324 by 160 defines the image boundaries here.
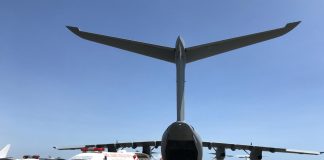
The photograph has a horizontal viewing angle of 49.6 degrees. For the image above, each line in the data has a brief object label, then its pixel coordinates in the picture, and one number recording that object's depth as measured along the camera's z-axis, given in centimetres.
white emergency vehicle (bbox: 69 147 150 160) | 2684
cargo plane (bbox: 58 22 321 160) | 1209
